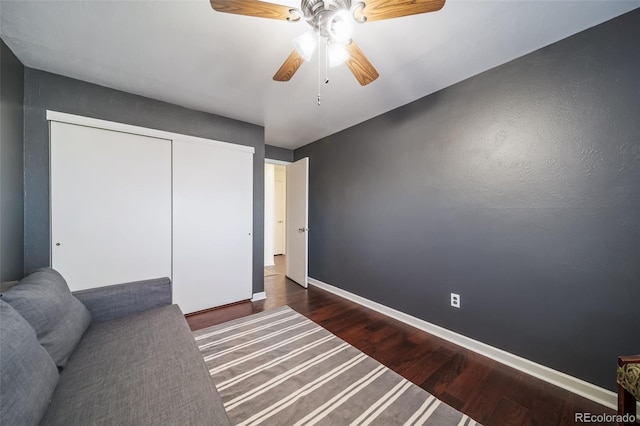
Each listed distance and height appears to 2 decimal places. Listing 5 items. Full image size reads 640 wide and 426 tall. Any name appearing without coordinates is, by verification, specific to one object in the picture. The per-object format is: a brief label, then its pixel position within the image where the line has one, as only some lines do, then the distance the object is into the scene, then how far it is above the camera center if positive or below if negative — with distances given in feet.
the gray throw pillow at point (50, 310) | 3.29 -1.66
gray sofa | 2.54 -2.46
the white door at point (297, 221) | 11.03 -0.46
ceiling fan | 3.17 +3.09
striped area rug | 4.11 -3.85
